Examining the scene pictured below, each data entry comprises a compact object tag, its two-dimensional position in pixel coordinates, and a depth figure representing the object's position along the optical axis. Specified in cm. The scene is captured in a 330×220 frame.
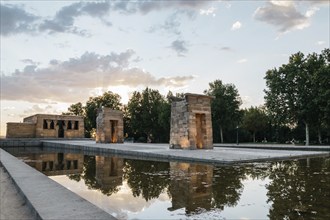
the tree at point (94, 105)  6306
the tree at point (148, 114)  4944
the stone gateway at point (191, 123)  2141
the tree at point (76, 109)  7500
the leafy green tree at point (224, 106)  4619
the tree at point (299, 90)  3294
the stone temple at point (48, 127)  4571
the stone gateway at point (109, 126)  3322
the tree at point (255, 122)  5069
